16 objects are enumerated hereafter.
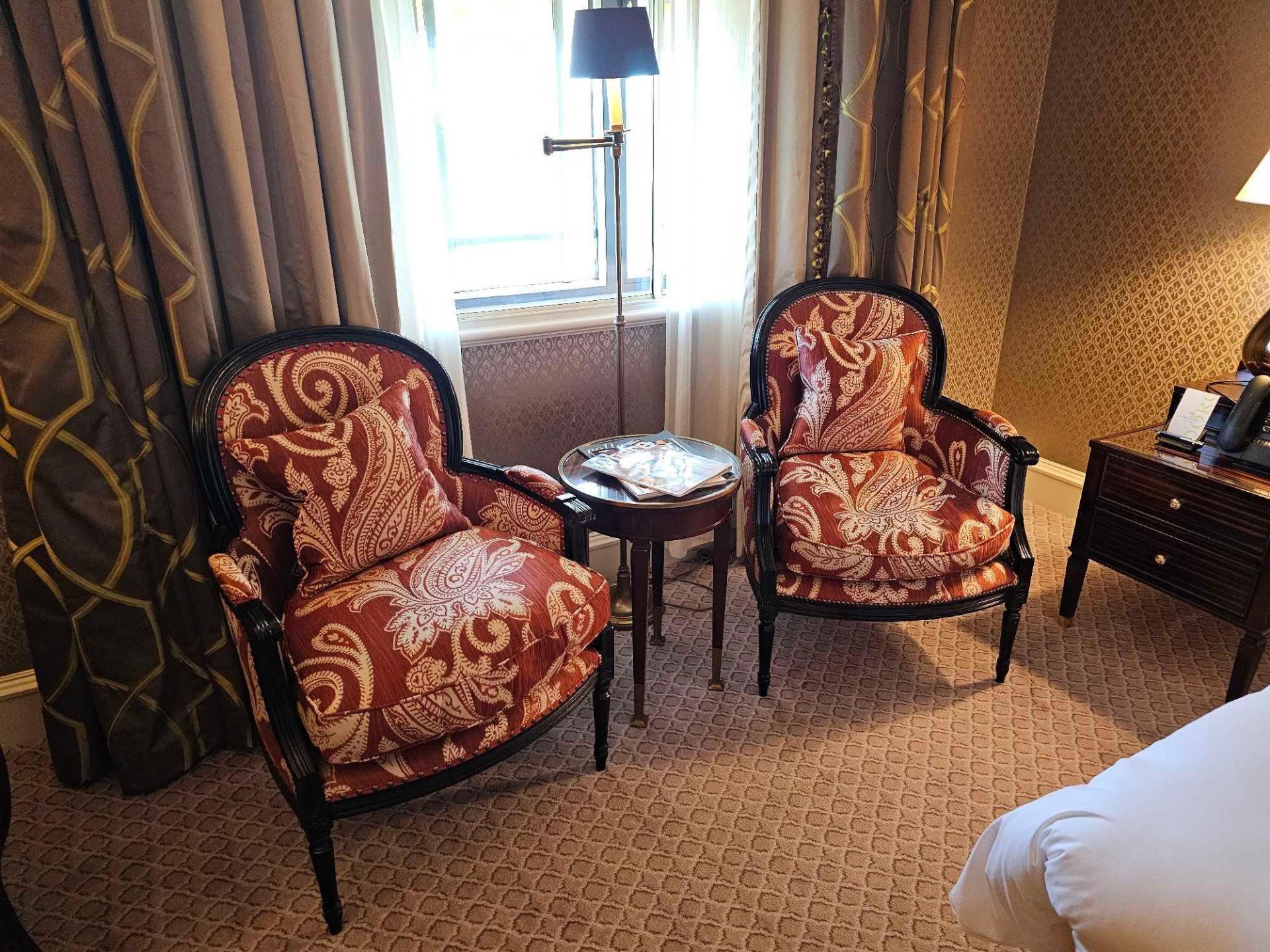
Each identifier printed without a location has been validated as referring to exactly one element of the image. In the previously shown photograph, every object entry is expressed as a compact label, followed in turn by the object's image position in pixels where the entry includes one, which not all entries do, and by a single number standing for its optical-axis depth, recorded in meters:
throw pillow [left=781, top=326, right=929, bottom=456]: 2.47
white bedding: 1.03
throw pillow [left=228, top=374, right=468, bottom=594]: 1.78
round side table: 2.00
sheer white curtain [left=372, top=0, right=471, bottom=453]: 2.09
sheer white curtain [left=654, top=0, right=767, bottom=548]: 2.47
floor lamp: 2.06
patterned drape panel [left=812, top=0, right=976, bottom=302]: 2.51
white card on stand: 2.32
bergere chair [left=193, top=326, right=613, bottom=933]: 1.55
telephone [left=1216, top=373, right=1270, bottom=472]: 2.17
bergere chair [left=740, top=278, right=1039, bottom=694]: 2.18
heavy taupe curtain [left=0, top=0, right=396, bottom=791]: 1.65
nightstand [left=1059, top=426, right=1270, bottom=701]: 2.15
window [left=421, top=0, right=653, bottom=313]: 2.35
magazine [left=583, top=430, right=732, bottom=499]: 2.05
